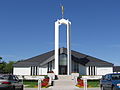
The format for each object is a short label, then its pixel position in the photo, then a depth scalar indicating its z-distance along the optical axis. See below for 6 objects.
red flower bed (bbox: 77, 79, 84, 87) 19.20
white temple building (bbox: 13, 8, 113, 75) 31.25
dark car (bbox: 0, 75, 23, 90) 9.24
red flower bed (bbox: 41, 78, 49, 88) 18.91
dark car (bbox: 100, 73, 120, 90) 9.28
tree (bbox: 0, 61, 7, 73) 56.31
